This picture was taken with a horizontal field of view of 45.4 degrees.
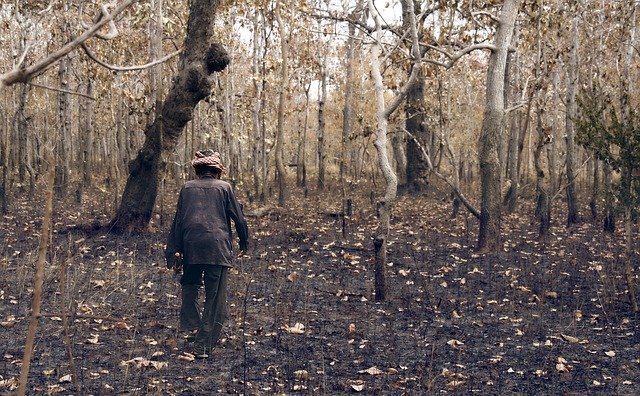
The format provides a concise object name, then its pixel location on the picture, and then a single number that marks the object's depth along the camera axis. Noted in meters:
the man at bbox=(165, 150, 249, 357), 7.02
